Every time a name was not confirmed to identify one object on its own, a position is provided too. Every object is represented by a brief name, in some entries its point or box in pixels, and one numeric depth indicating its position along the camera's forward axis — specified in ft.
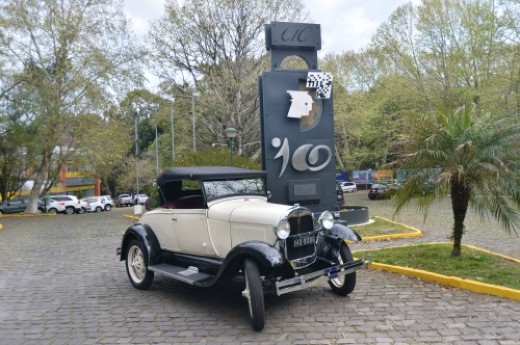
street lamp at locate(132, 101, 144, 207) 119.53
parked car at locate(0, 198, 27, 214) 118.21
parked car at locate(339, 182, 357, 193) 159.33
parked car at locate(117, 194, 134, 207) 175.32
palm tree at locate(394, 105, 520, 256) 23.24
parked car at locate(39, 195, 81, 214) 113.91
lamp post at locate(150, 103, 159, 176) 113.09
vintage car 17.98
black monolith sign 40.57
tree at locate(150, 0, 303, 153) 87.76
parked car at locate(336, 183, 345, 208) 57.20
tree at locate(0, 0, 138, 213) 89.76
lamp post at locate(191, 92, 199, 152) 89.40
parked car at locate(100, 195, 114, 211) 123.93
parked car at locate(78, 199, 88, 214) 116.88
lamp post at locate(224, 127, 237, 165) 62.69
